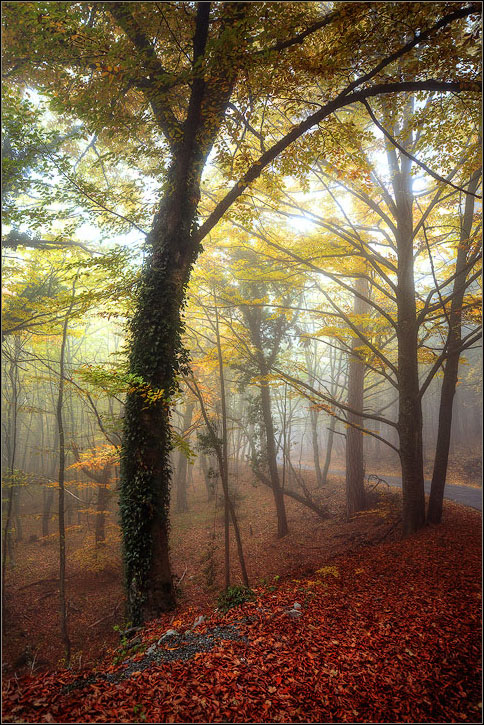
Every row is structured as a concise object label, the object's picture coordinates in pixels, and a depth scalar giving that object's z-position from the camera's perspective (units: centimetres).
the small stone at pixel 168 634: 389
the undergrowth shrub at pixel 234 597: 491
